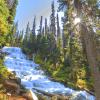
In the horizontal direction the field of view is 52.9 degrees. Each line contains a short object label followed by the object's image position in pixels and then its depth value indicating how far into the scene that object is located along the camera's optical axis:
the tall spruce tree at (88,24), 4.28
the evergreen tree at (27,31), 36.19
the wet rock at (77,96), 10.08
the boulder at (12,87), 9.14
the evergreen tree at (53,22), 26.72
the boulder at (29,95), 8.71
